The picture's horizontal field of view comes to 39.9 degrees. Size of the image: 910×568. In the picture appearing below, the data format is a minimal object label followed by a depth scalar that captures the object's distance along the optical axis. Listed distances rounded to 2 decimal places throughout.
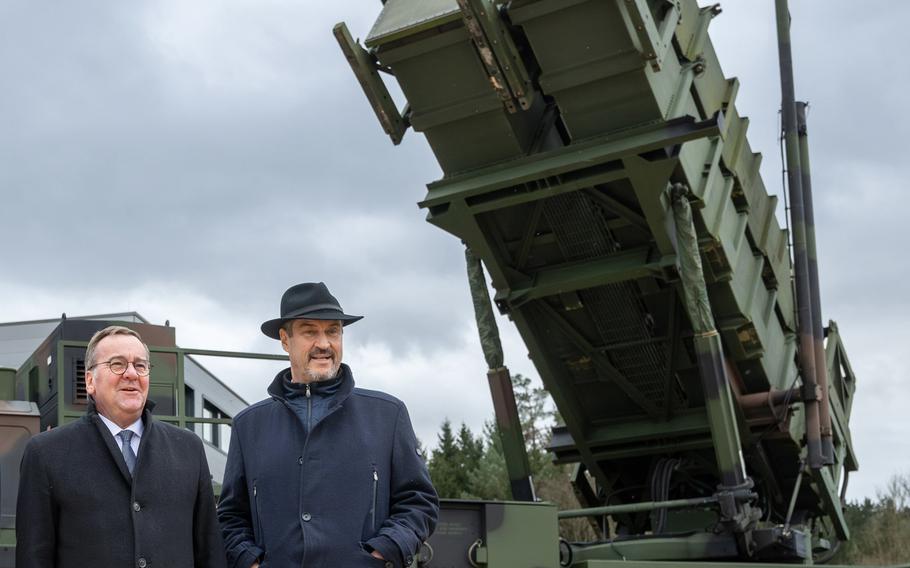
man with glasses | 2.96
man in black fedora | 3.17
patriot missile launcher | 6.38
